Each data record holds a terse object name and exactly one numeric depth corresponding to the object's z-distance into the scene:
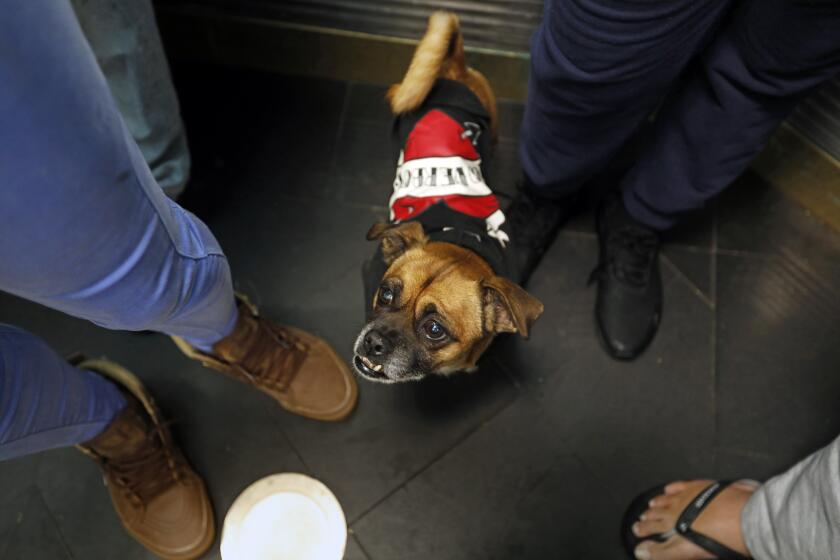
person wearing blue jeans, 0.68
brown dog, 1.44
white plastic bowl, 1.46
